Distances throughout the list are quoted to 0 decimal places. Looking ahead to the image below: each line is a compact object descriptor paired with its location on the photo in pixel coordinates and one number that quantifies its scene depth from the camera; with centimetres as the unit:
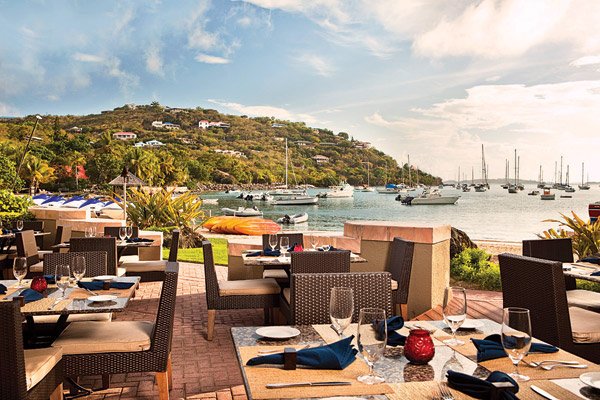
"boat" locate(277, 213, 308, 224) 3845
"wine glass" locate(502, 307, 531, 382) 157
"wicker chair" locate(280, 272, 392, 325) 271
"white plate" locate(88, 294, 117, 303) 314
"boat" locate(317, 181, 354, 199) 7925
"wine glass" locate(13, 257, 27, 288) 354
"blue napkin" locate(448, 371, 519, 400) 145
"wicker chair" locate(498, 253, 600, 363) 299
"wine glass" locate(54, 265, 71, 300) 325
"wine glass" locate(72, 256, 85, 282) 347
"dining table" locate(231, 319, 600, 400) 152
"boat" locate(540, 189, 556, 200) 8425
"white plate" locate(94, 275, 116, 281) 388
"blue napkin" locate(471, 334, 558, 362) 185
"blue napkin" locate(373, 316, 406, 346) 203
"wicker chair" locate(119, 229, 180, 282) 658
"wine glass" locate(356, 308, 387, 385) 155
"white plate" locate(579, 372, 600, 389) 151
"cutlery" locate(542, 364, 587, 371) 177
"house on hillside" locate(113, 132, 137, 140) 9612
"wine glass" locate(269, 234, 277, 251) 540
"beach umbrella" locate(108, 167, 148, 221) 1205
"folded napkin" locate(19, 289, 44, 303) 315
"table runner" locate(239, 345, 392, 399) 153
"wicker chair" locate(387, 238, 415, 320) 497
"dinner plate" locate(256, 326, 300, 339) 214
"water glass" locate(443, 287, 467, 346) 190
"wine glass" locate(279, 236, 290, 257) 527
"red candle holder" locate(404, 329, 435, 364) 178
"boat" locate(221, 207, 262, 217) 4328
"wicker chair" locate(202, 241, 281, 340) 484
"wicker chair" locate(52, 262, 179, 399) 297
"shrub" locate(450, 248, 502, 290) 740
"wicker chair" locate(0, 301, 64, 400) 215
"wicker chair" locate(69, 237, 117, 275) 552
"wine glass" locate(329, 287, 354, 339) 185
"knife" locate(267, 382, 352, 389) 159
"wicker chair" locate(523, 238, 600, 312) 500
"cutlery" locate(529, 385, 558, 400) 147
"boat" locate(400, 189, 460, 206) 6956
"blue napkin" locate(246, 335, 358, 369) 176
